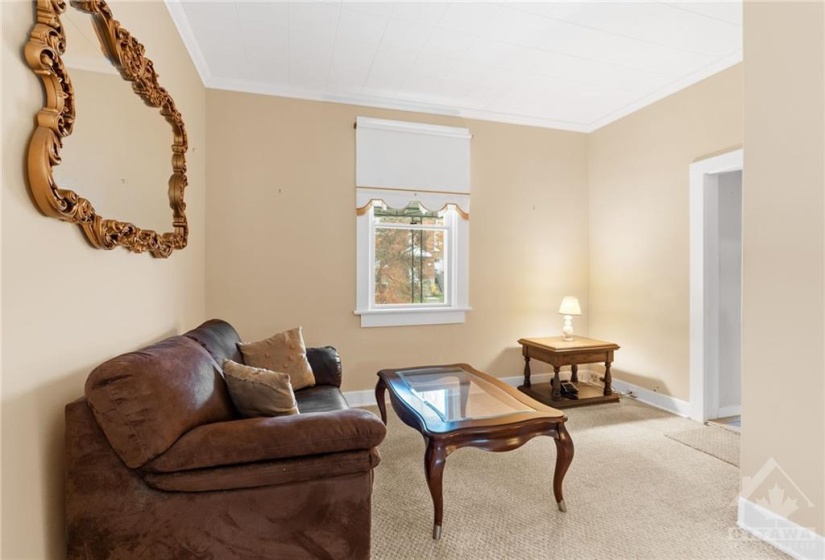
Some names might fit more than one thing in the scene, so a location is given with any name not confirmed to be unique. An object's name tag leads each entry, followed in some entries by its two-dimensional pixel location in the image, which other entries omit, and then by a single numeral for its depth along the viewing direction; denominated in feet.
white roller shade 11.65
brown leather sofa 3.88
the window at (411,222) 11.70
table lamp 12.42
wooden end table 11.51
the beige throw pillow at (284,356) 7.80
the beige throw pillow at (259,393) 5.11
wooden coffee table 5.85
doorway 10.25
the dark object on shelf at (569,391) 11.83
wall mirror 3.72
